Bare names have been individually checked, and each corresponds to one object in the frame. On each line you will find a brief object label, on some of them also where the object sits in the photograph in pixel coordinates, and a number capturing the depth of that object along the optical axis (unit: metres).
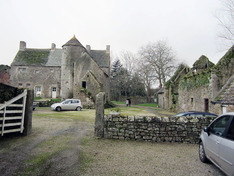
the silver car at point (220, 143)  3.31
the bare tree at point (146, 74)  39.38
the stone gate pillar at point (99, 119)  7.09
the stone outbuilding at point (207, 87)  10.13
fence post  7.27
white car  19.05
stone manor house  27.03
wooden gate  6.56
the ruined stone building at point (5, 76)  34.28
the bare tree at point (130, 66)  42.43
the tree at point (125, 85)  42.88
